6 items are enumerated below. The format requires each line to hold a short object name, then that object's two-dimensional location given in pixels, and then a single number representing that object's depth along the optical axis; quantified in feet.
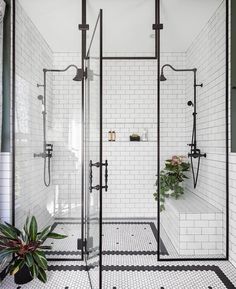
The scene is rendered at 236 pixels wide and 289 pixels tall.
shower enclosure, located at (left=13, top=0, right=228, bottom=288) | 6.72
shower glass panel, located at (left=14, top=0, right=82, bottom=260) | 6.86
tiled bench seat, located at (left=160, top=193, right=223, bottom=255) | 6.81
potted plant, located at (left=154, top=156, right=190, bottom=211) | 8.03
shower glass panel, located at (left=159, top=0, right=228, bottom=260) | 6.83
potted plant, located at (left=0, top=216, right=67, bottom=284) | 5.19
